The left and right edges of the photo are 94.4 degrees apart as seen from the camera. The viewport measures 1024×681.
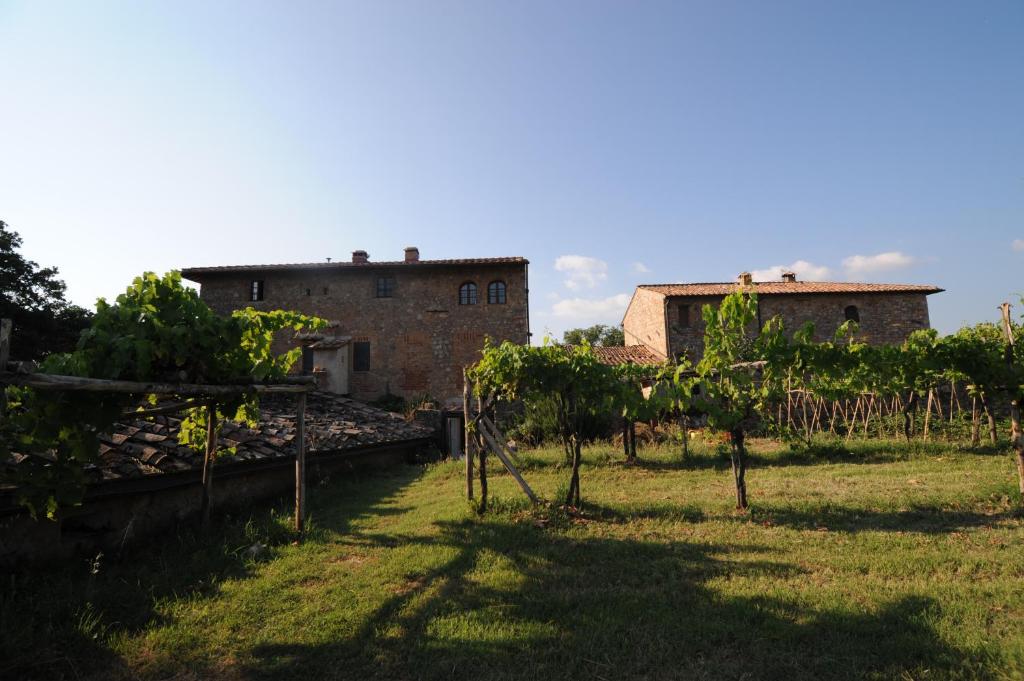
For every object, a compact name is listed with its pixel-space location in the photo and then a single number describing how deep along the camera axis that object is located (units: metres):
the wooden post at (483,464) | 7.32
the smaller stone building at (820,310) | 22.06
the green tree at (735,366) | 7.37
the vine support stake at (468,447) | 7.79
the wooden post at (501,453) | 7.57
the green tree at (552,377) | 7.73
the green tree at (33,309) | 18.92
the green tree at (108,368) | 4.09
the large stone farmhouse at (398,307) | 19.69
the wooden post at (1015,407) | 7.10
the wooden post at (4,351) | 3.40
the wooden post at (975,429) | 12.01
